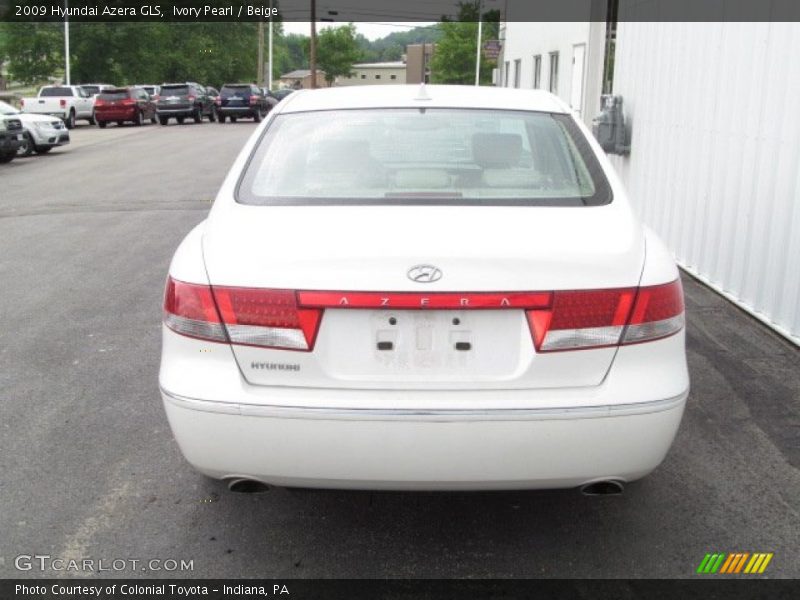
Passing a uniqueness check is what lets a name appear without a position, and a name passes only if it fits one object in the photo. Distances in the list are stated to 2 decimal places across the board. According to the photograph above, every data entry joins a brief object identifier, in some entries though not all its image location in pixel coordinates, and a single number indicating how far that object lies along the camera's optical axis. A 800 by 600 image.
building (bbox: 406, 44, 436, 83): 90.06
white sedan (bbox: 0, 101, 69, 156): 20.36
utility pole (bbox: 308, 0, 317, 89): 59.36
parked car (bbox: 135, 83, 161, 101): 48.09
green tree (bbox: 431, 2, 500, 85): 80.19
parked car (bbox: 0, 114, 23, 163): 19.05
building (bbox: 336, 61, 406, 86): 148.50
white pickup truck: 35.84
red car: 36.78
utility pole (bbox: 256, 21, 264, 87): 67.25
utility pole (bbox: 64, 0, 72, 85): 46.23
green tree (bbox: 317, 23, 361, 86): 127.88
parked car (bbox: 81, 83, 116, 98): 43.83
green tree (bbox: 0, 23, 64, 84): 56.81
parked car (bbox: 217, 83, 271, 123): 40.16
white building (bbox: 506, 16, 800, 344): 6.14
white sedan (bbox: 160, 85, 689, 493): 2.88
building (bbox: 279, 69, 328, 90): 127.12
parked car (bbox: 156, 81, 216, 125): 38.81
